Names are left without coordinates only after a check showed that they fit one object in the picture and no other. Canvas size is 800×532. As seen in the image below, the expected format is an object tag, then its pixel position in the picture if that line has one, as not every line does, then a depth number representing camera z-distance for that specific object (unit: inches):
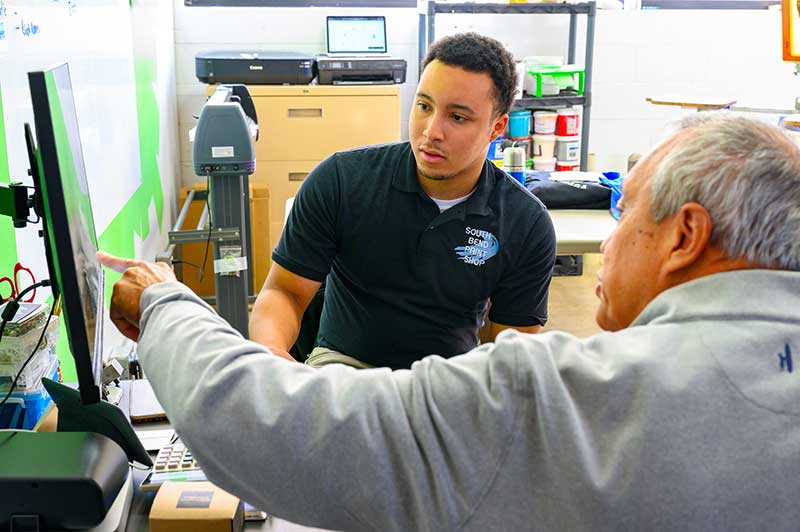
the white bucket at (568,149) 189.3
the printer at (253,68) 166.1
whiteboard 63.6
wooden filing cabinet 170.9
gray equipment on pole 84.0
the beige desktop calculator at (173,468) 44.3
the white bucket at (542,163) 187.5
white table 101.3
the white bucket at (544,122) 184.2
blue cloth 113.9
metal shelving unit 179.5
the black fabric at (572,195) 114.9
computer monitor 33.4
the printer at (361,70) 172.4
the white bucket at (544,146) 186.1
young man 73.6
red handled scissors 59.8
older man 29.4
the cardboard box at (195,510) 39.9
